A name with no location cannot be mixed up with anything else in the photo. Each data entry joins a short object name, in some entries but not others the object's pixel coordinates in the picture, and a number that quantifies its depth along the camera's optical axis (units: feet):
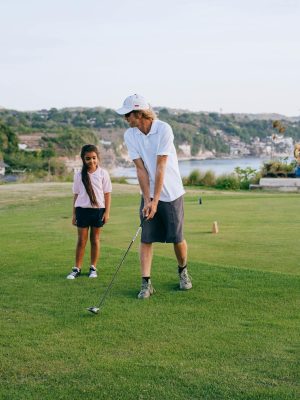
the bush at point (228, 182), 93.61
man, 23.29
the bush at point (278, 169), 94.53
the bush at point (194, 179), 97.91
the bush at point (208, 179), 97.05
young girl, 28.09
